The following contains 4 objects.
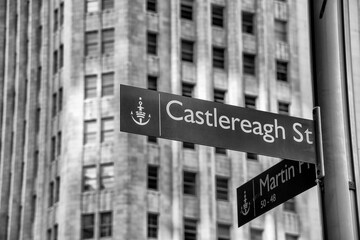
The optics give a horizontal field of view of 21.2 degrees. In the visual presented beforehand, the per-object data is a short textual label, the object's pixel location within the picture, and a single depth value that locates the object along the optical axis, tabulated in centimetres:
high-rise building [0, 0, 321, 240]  5931
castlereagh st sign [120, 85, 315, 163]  1094
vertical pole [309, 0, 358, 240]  1065
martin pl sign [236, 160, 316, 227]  1147
